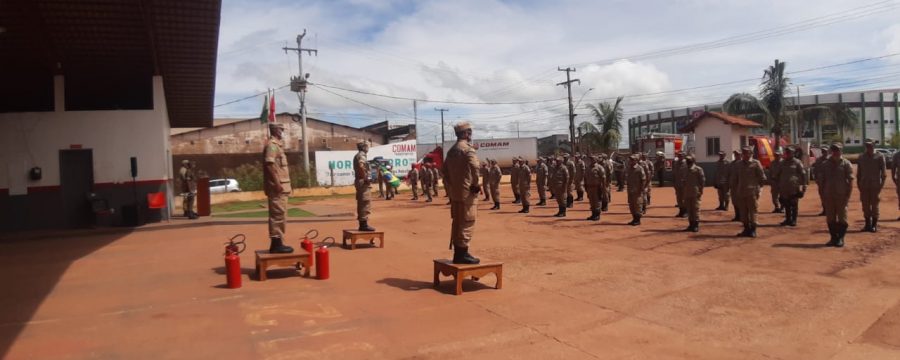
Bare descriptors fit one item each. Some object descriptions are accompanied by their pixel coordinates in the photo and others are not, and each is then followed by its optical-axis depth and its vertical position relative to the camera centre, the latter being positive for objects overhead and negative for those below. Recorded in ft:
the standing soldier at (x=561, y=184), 56.59 -1.34
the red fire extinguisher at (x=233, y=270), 23.97 -3.44
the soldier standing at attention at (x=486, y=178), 74.97 -0.65
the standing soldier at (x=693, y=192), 42.11 -1.91
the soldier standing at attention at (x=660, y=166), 87.54 -0.02
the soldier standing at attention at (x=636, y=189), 47.51 -1.74
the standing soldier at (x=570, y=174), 62.49 -0.48
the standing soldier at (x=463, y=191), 23.97 -0.68
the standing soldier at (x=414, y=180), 93.88 -0.67
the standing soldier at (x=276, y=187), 26.68 -0.26
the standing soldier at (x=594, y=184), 51.70 -1.32
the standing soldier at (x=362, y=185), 35.53 -0.43
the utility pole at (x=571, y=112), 136.87 +13.41
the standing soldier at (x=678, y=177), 54.95 -1.09
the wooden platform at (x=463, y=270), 22.97 -3.72
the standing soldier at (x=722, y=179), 54.63 -1.39
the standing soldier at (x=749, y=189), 38.50 -1.69
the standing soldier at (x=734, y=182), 45.14 -1.43
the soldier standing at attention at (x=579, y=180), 75.78 -1.36
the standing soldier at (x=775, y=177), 49.47 -1.27
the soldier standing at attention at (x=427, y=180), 87.76 -0.71
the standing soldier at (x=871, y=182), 38.96 -1.62
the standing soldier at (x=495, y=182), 68.90 -1.14
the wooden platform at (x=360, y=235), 35.65 -3.40
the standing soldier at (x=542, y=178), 67.82 -0.83
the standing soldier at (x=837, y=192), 34.06 -1.87
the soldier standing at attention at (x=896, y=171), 46.60 -1.12
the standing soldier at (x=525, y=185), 62.59 -1.43
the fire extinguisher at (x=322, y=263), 25.82 -3.58
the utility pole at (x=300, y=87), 126.82 +19.46
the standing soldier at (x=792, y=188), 43.62 -1.96
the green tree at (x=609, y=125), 136.05 +9.61
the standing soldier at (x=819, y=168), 36.17 -0.52
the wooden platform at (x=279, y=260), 25.48 -3.36
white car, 115.34 -0.49
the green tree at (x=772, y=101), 117.29 +11.90
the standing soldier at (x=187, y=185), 58.08 -0.05
